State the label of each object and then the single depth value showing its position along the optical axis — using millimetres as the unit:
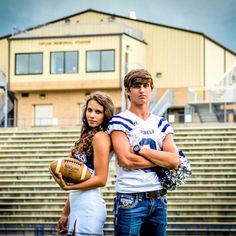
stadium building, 38719
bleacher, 21328
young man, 5262
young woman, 5418
